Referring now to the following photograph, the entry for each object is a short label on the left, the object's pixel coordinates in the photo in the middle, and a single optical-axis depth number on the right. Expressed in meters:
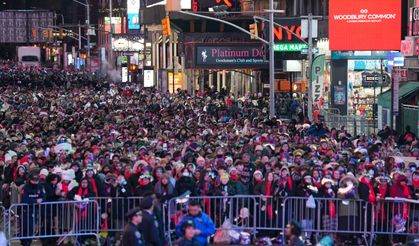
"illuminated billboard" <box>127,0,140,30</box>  118.25
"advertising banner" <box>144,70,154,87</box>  94.44
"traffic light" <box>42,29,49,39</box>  120.66
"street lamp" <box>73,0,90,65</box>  94.69
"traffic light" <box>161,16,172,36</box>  69.88
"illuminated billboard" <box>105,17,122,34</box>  124.34
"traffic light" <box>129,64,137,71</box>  111.19
